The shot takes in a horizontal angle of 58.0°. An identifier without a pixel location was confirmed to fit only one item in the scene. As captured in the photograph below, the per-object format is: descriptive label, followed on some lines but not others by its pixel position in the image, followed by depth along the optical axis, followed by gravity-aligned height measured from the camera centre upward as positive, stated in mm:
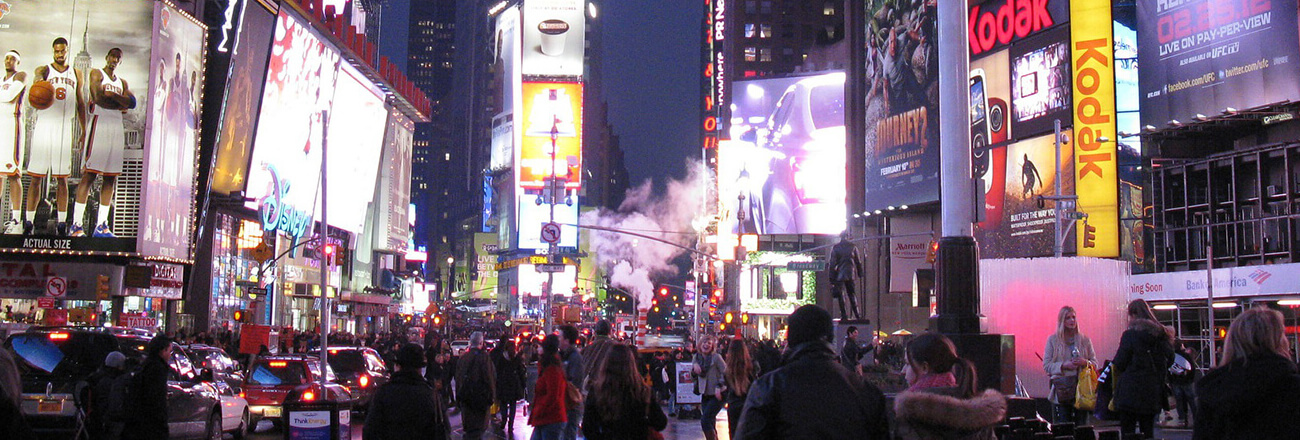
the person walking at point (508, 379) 20156 -1321
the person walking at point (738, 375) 12961 -778
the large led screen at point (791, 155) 71000 +9217
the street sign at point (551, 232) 33656 +2021
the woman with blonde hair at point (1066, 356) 12125 -495
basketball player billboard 39031 +5865
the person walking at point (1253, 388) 5812 -384
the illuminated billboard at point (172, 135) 40219 +5742
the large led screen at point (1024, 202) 43719 +4110
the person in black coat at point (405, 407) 8438 -766
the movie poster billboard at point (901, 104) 52000 +9363
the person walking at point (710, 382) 15055 -1182
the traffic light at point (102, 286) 34906 +324
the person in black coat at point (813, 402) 5418 -447
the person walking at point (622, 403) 9234 -783
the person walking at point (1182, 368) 11789 -588
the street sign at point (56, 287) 36281 +309
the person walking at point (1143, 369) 9883 -510
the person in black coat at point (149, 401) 11000 -966
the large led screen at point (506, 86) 107688 +22250
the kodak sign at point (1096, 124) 42062 +6677
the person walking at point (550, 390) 11531 -859
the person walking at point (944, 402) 6090 -497
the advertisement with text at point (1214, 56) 33812 +7821
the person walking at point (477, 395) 15766 -1259
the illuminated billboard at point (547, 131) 92000 +13786
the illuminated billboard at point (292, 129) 50188 +7702
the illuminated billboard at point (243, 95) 46344 +8213
